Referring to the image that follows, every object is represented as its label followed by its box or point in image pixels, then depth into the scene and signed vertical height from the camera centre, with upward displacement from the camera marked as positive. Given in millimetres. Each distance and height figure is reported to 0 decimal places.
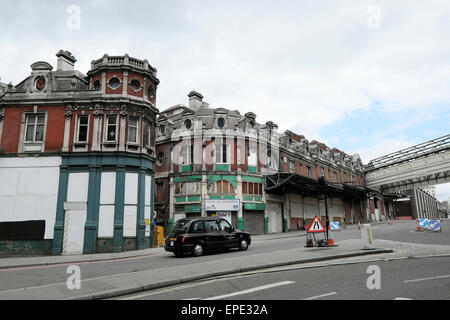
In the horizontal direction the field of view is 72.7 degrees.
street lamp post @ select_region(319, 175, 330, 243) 14987 +1828
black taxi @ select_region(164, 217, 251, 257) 13688 -736
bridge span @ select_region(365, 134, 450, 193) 38031 +6959
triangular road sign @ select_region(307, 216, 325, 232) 13927 -338
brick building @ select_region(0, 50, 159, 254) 18672 +3981
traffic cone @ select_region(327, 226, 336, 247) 14727 -1013
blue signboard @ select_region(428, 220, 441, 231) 23234 -596
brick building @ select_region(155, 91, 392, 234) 29375 +4779
